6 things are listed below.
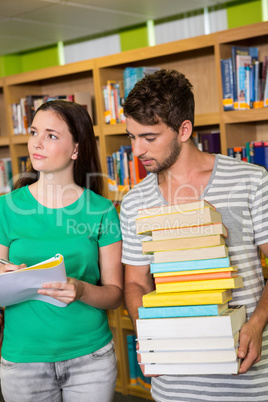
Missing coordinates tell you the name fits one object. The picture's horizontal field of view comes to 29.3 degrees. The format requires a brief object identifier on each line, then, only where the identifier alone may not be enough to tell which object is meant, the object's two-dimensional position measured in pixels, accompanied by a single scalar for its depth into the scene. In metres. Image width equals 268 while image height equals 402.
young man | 1.55
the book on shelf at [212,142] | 3.17
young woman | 1.66
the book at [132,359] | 3.64
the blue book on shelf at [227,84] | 2.99
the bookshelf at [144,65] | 3.03
